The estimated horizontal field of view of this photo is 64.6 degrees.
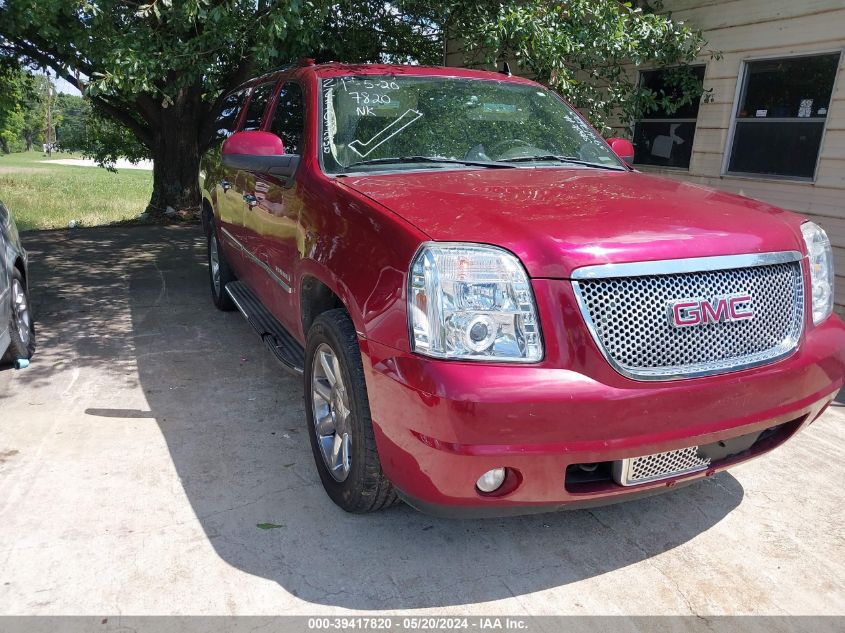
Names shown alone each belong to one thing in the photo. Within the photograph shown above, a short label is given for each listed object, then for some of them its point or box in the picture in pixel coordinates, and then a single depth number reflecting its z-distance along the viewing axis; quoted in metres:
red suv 2.19
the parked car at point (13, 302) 4.17
